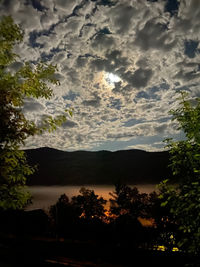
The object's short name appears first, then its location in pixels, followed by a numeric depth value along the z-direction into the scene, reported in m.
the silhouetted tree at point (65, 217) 44.28
